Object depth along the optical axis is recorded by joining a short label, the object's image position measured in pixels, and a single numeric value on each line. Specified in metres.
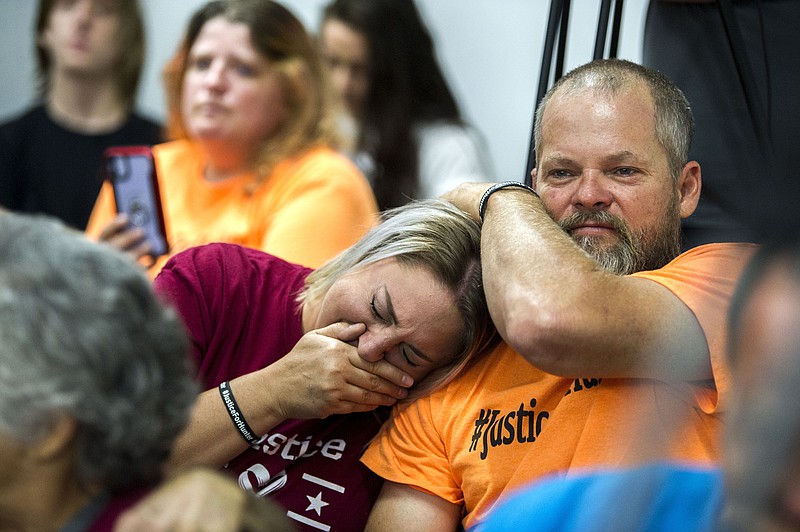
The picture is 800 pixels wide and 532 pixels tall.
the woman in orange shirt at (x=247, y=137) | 4.54
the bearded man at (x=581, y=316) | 3.86
